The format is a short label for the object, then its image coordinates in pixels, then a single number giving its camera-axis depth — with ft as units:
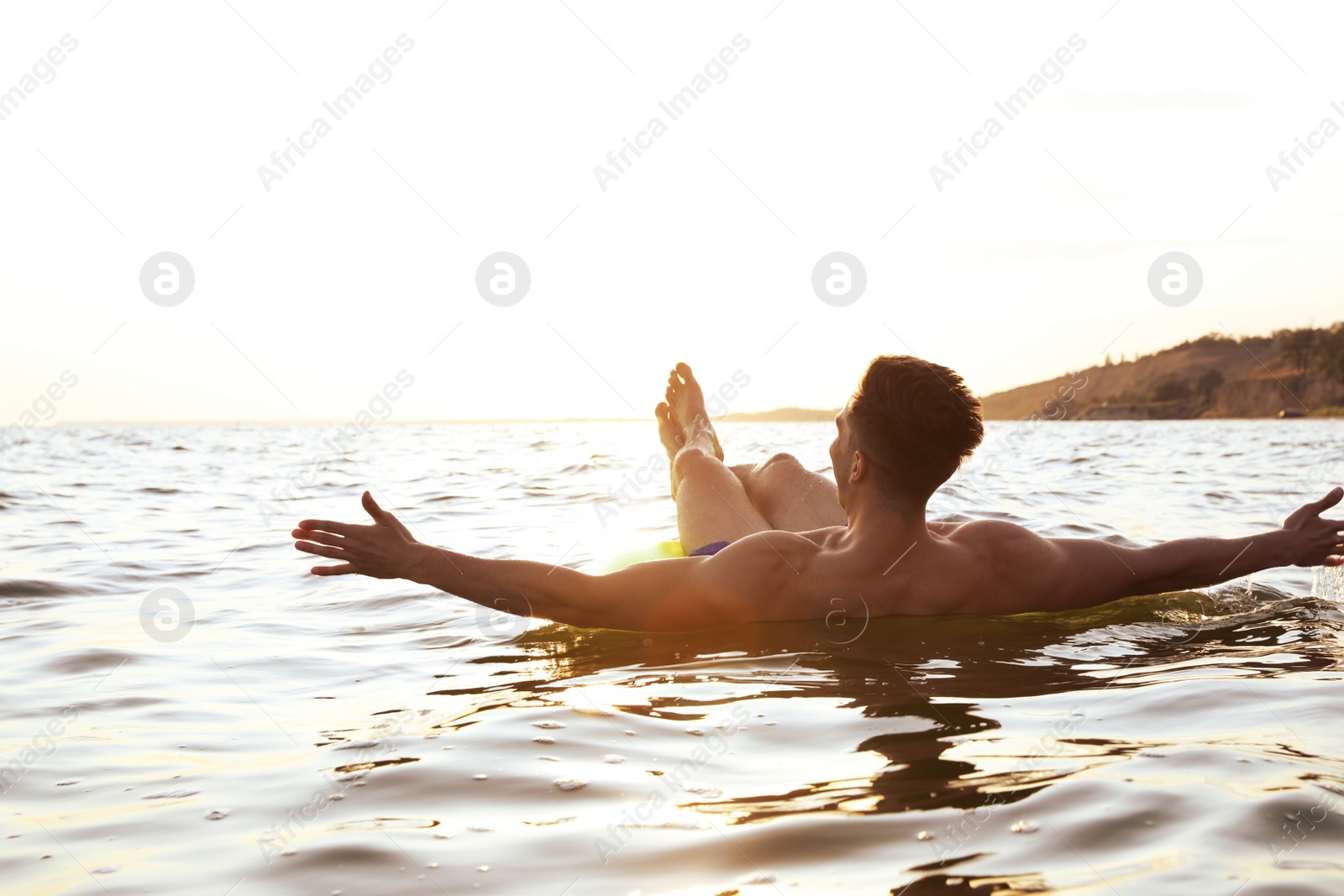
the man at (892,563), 11.63
